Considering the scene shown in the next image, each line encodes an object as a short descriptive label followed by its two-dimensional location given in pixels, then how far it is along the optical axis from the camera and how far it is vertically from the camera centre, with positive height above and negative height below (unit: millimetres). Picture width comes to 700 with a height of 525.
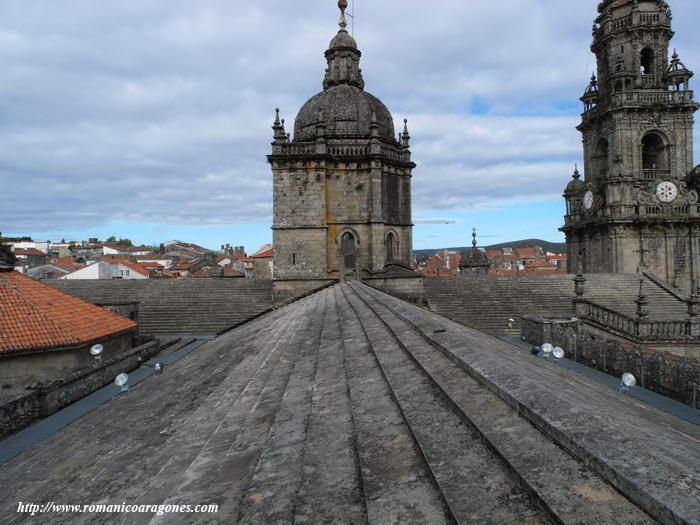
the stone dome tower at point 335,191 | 24719 +4515
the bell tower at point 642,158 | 29250 +7423
